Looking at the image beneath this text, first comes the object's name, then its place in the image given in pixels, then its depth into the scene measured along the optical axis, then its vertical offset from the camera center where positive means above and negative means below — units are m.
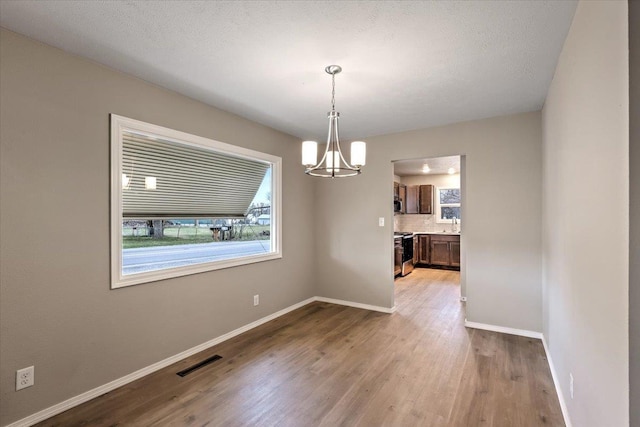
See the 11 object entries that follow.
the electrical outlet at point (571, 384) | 1.95 -1.05
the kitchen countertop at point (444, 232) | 7.45 -0.43
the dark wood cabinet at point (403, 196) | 8.07 +0.51
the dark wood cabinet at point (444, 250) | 7.34 -0.82
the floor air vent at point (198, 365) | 2.69 -1.33
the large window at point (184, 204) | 2.64 +0.13
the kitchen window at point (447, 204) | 8.09 +0.29
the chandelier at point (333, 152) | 2.46 +0.50
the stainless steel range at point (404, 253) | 6.42 -0.81
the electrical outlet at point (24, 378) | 2.01 -1.03
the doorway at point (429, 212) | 7.37 +0.09
